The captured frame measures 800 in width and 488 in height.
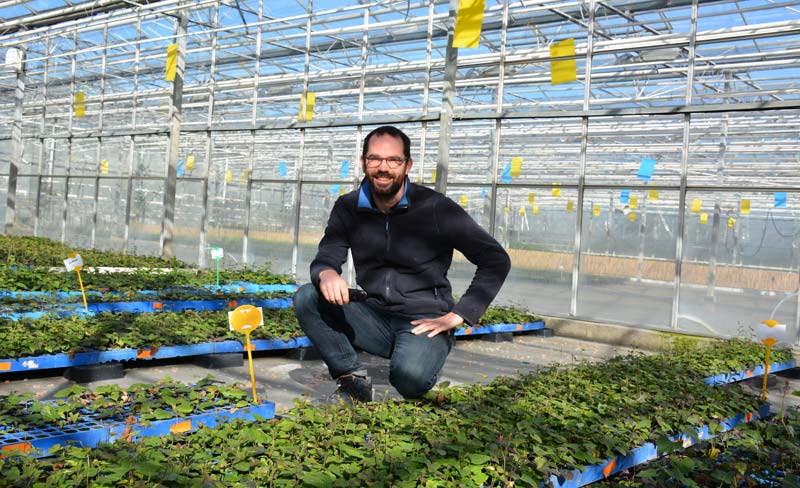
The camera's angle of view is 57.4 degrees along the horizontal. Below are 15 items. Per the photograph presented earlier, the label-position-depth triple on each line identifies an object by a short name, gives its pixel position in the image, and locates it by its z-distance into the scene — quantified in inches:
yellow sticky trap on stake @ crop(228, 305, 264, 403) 148.2
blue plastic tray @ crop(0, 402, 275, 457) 106.8
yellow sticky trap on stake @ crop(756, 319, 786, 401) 178.1
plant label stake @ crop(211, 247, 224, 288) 307.4
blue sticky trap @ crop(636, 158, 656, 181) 359.3
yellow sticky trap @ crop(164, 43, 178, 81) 479.2
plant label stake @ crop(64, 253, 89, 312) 223.1
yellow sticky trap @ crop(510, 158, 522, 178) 396.2
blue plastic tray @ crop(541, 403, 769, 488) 105.6
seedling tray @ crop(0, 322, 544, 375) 175.1
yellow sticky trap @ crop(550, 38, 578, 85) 351.6
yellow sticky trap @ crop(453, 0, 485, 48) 314.3
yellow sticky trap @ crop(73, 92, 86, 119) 598.1
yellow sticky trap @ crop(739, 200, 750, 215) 452.1
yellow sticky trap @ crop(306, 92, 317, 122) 452.4
